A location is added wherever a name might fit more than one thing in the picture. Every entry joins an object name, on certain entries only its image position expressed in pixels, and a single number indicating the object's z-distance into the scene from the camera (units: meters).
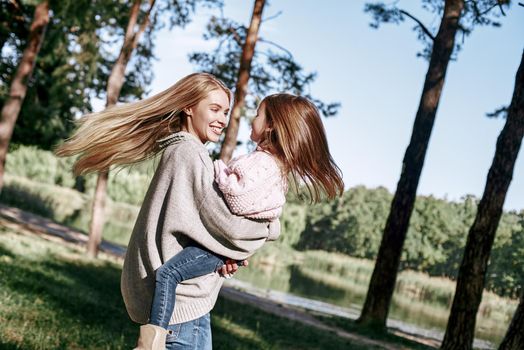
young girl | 2.48
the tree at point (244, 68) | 14.67
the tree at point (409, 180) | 13.46
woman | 2.54
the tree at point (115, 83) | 15.23
